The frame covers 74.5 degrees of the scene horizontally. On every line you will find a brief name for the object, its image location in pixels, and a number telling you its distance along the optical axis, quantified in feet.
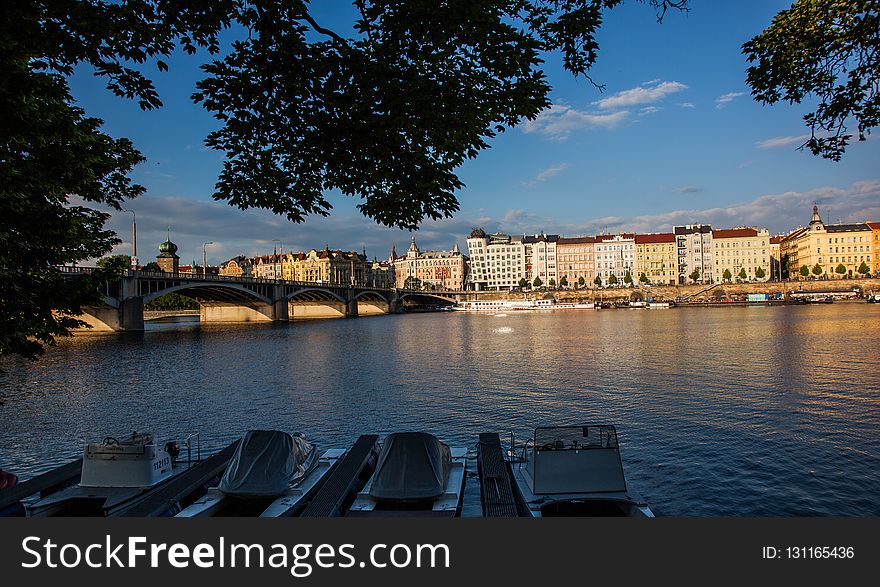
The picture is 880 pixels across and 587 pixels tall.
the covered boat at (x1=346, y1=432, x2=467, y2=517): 40.16
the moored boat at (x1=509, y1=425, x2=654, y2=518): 40.14
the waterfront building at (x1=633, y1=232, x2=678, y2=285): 646.74
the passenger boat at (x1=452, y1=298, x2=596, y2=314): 532.73
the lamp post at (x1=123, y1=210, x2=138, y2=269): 261.24
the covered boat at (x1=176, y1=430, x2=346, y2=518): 42.04
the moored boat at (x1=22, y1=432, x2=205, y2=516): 42.88
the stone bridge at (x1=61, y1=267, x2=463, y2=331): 238.27
